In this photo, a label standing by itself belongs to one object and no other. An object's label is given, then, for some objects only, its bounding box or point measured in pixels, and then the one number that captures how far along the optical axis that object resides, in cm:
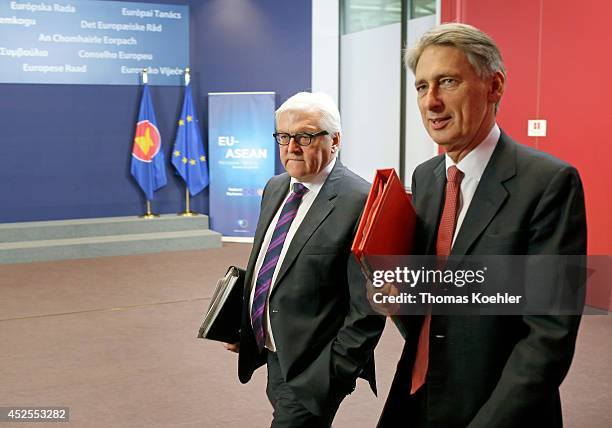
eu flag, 937
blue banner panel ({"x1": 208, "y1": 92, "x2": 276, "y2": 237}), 928
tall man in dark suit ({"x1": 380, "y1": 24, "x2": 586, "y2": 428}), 121
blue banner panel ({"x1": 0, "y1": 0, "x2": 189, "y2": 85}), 862
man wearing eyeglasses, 204
